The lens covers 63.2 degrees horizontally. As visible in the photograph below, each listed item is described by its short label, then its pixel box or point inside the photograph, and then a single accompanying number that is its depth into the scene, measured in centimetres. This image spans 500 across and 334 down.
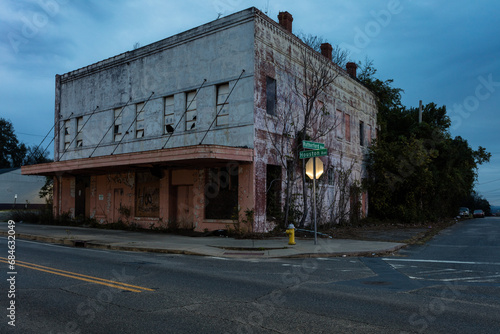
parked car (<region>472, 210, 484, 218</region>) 6094
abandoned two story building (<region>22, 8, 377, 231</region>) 1727
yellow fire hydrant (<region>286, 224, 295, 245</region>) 1414
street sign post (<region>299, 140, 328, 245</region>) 1361
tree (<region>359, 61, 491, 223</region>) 2692
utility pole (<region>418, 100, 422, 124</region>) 3309
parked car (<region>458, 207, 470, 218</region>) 5075
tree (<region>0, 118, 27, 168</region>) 7681
